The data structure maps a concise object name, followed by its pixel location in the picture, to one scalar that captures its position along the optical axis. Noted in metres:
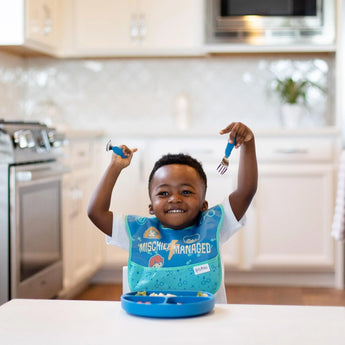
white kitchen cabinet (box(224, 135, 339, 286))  3.31
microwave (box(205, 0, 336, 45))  3.43
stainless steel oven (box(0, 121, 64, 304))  2.21
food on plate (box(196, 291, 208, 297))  0.95
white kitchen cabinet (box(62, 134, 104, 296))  2.89
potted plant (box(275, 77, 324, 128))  3.63
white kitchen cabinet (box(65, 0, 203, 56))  3.51
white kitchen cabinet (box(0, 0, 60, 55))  3.02
